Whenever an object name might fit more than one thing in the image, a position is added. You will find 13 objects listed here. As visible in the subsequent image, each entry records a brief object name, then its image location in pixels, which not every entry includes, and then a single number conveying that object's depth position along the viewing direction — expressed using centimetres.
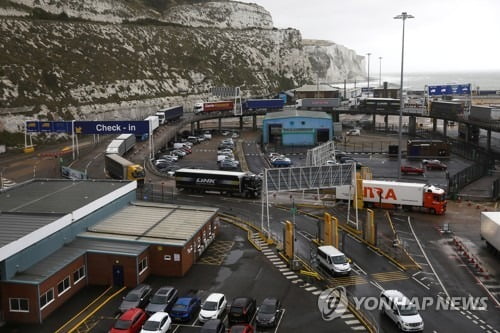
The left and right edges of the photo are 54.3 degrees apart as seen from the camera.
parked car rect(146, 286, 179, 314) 2345
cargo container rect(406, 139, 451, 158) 6562
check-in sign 6125
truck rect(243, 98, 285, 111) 9619
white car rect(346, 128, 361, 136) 8962
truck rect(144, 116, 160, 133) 8005
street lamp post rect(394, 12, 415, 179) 4641
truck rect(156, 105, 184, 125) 8800
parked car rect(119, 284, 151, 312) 2380
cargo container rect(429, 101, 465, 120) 7539
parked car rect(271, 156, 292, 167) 6112
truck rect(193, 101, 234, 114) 9500
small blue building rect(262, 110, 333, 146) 7900
